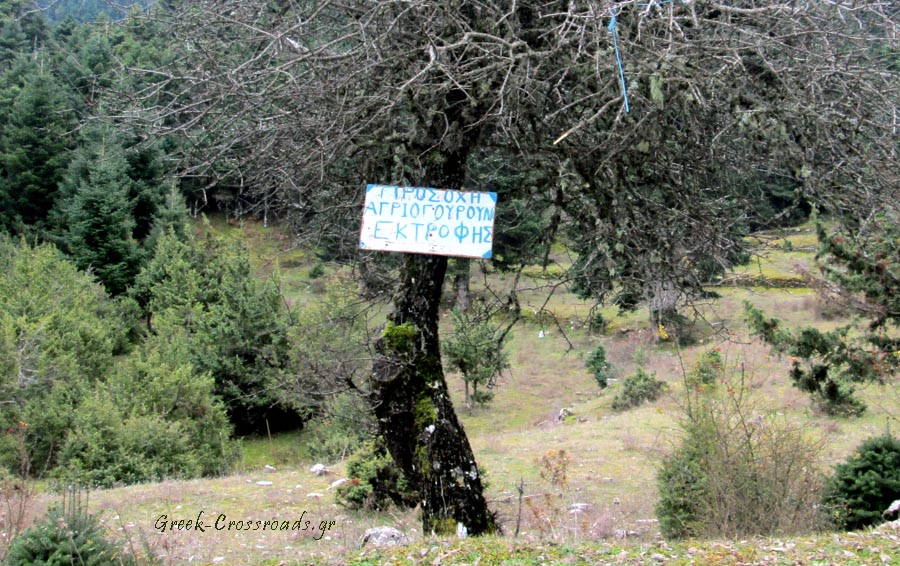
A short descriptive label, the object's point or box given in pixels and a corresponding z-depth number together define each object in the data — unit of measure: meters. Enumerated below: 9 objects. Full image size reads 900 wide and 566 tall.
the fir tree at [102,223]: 33.88
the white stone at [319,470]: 14.72
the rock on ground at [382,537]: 6.62
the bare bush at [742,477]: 7.18
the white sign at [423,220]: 4.90
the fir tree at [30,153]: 34.75
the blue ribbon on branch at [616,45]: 4.19
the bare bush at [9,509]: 6.57
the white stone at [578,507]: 9.82
